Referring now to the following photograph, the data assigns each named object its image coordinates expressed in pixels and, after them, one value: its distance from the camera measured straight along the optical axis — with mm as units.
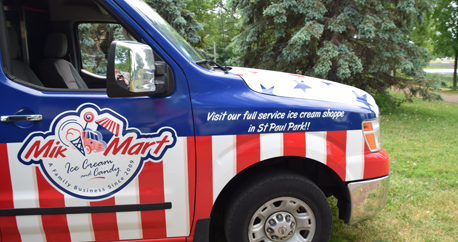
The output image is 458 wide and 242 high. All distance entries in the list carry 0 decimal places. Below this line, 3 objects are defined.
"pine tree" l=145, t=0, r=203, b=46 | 10477
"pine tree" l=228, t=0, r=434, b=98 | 8898
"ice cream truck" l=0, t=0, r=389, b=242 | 1913
